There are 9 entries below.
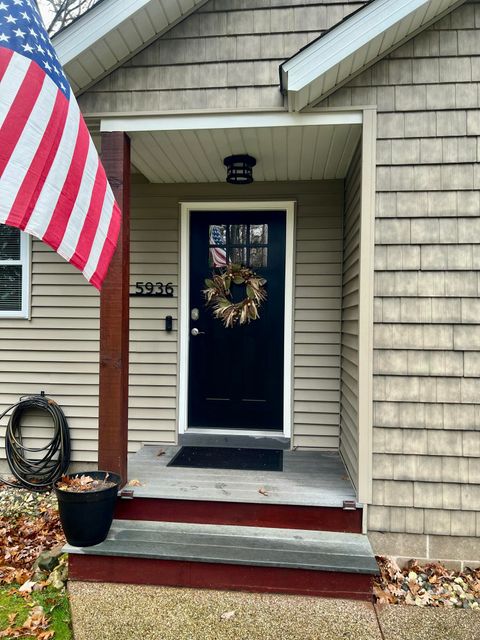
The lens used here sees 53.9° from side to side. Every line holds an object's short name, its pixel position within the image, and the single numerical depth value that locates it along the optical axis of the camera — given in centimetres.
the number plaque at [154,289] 392
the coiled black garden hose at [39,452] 371
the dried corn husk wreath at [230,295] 386
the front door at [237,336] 390
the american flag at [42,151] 198
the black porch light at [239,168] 335
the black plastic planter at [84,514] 251
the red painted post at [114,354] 288
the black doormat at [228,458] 333
